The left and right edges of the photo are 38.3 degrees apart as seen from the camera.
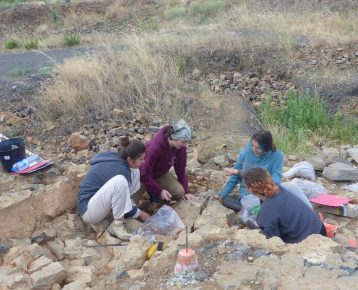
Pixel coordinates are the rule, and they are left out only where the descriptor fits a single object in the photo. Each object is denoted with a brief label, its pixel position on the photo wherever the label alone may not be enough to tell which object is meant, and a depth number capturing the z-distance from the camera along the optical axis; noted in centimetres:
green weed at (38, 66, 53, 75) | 1047
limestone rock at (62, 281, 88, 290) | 364
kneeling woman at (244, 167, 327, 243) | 380
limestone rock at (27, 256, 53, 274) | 381
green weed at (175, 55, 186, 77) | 1037
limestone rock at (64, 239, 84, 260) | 440
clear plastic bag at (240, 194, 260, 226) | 474
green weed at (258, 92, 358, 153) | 745
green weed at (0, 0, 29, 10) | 2720
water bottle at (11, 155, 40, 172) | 539
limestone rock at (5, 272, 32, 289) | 363
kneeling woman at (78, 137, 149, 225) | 438
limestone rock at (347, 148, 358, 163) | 655
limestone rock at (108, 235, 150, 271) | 392
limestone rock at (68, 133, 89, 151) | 734
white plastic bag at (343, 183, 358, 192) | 559
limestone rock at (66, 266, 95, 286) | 381
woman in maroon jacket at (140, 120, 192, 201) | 475
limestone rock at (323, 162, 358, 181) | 579
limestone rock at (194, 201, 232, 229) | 464
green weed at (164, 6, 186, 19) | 2111
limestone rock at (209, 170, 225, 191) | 577
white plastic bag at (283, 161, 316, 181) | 574
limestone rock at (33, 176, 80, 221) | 486
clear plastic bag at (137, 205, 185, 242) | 463
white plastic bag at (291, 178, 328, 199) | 528
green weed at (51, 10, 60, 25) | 2272
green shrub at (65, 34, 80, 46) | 1543
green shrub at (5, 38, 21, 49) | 1570
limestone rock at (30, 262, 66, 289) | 368
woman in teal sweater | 464
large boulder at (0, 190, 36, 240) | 459
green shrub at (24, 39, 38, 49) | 1534
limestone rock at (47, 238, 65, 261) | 443
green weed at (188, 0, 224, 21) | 1996
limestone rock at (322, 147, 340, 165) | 637
